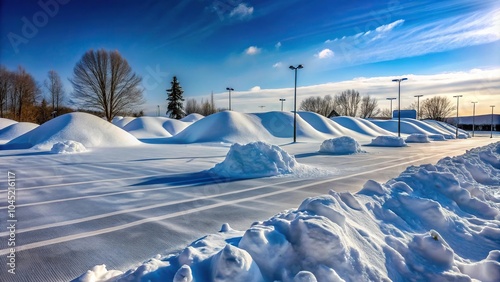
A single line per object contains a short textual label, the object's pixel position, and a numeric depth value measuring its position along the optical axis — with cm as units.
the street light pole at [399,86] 3528
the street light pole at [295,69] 2631
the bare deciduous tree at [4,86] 3599
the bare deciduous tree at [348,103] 8556
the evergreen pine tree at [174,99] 6009
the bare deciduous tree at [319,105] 8706
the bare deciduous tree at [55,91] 3840
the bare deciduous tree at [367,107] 8825
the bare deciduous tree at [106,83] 3472
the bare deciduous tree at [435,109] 8538
